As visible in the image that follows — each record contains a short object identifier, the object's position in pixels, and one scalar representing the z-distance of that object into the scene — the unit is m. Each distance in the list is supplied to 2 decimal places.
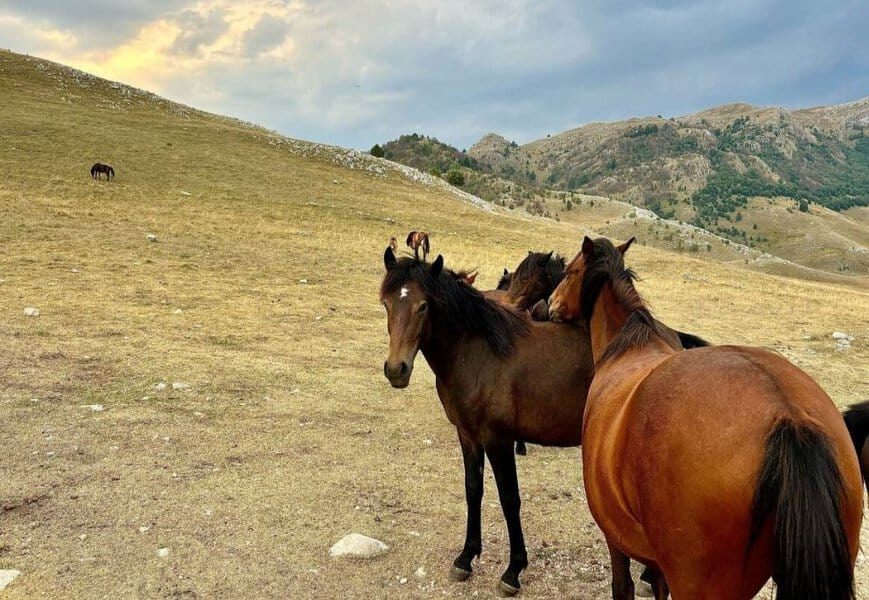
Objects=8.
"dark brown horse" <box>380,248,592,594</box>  4.11
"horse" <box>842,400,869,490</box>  3.33
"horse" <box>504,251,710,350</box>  5.89
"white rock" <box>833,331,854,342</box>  13.16
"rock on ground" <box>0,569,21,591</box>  3.77
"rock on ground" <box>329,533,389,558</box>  4.39
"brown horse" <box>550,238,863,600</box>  1.80
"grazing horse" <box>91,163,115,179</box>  23.55
